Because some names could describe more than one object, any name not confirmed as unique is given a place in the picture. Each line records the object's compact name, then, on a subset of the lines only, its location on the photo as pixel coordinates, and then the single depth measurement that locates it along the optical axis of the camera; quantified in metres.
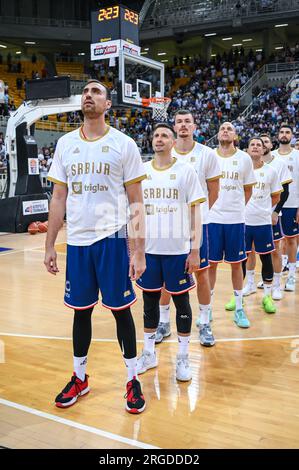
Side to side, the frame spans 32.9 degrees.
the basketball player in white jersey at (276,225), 5.91
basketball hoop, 15.36
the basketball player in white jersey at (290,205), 6.48
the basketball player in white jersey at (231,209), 4.93
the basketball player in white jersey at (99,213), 3.13
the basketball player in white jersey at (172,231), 3.76
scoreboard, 17.25
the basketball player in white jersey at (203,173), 4.28
